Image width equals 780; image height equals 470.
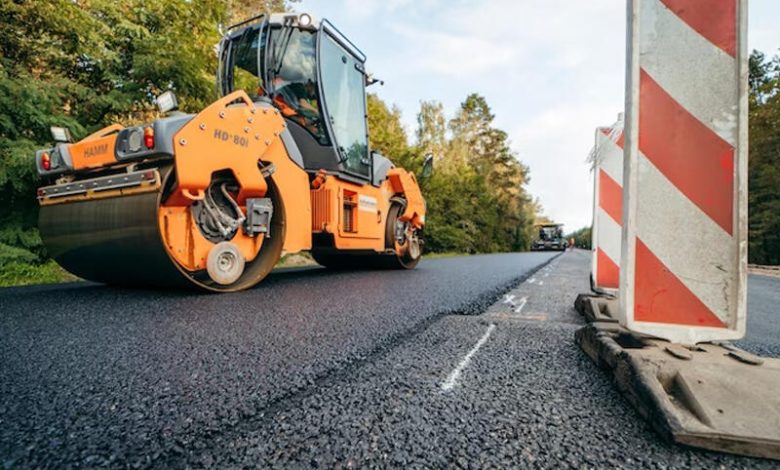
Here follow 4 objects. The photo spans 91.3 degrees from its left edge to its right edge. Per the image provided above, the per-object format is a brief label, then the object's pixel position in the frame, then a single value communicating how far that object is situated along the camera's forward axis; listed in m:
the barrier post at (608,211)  2.99
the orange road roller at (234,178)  2.89
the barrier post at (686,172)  1.36
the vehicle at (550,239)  33.06
